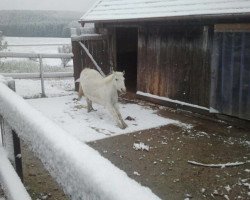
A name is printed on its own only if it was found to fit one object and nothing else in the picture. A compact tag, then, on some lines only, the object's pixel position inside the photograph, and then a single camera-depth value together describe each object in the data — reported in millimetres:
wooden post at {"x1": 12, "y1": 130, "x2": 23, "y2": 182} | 1699
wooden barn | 5438
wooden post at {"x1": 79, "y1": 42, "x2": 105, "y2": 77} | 8205
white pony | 5667
